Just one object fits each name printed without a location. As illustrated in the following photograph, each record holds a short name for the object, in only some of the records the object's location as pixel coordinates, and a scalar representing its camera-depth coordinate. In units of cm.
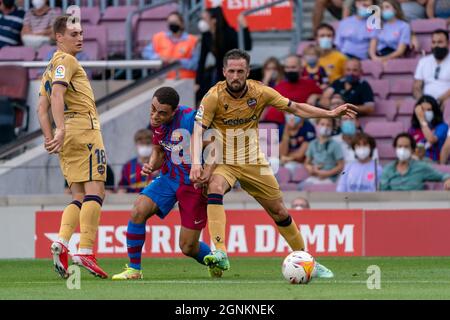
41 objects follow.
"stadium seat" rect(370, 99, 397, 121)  2086
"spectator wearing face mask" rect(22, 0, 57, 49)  2272
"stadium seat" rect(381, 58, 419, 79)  2123
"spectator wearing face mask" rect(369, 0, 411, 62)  2092
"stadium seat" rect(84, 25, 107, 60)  2275
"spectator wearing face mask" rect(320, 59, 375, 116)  2036
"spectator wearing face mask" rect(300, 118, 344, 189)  1975
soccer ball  1220
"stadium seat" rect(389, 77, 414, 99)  2116
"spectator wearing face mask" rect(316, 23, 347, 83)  2114
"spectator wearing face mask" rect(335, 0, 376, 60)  2119
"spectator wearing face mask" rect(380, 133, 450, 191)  1900
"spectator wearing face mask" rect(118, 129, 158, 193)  1961
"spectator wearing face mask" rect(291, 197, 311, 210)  1872
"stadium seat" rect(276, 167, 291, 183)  2006
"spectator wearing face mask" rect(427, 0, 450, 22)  2175
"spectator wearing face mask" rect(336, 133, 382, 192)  1923
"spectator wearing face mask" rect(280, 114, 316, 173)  2036
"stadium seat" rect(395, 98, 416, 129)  2069
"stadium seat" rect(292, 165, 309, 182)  2009
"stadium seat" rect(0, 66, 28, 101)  2172
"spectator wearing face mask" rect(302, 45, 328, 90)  2114
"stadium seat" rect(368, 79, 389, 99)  2114
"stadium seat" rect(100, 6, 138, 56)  2306
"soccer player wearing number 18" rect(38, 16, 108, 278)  1318
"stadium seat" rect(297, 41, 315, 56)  2191
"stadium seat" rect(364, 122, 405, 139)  2041
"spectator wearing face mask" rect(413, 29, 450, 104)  2020
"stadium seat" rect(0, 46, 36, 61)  2264
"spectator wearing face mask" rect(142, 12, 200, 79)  2192
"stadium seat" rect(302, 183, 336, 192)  1969
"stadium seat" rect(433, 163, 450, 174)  1931
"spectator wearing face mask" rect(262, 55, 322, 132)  2062
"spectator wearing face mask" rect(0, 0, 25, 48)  2284
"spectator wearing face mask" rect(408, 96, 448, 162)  1956
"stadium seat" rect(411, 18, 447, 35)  2142
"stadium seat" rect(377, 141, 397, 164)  2028
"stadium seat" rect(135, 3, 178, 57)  2286
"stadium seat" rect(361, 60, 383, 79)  2128
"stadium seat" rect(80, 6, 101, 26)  2306
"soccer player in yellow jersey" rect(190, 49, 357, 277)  1318
